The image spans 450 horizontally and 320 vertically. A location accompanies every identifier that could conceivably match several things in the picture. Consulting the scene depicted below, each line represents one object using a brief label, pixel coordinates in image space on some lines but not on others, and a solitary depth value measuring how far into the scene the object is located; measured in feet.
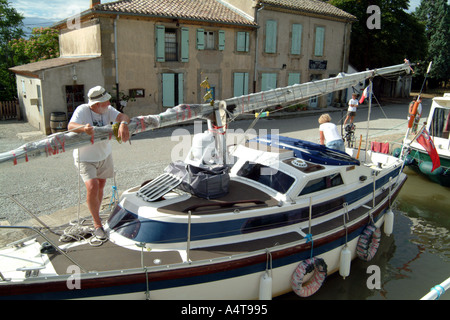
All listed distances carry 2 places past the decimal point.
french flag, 28.56
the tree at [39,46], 73.77
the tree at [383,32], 89.40
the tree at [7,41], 71.15
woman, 26.22
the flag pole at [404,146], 31.29
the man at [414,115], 32.07
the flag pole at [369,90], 28.27
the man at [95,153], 17.11
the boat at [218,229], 14.78
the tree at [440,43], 123.24
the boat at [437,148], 36.09
